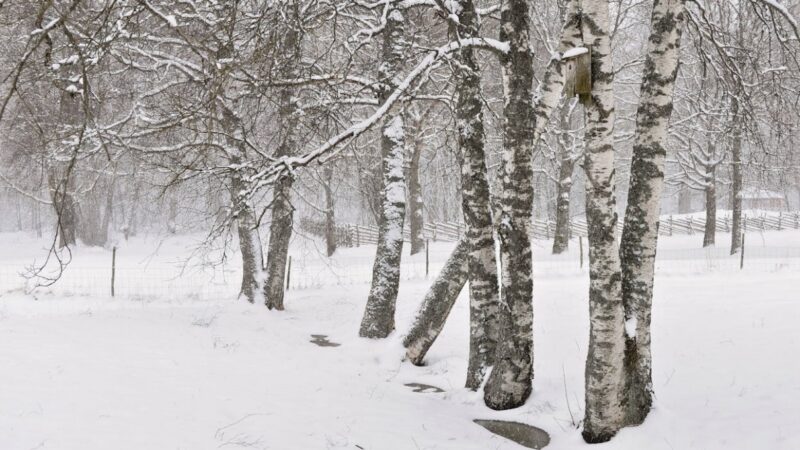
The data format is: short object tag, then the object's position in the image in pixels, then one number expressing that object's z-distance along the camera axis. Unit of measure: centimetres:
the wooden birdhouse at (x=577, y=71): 497
